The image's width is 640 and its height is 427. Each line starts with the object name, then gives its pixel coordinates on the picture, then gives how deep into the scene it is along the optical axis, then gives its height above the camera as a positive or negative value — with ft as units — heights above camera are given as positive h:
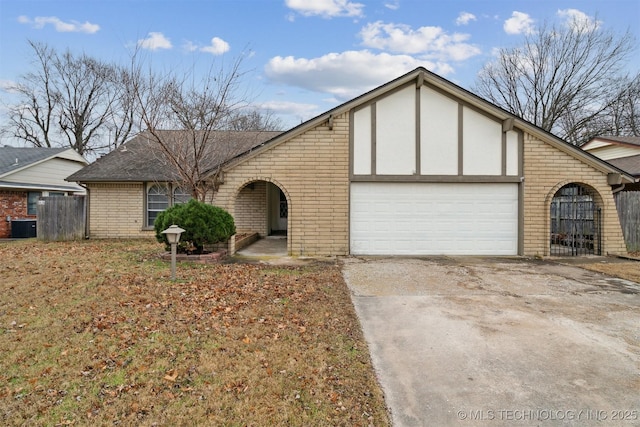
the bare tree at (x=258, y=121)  41.47 +21.80
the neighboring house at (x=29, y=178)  57.11 +5.70
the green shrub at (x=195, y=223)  29.84 -0.91
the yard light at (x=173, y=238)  22.99 -1.62
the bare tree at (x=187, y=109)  34.40 +10.25
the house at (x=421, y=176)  35.01 +3.56
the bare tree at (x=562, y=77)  78.59 +32.28
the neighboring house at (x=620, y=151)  53.26 +11.02
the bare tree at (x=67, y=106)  102.32 +30.27
